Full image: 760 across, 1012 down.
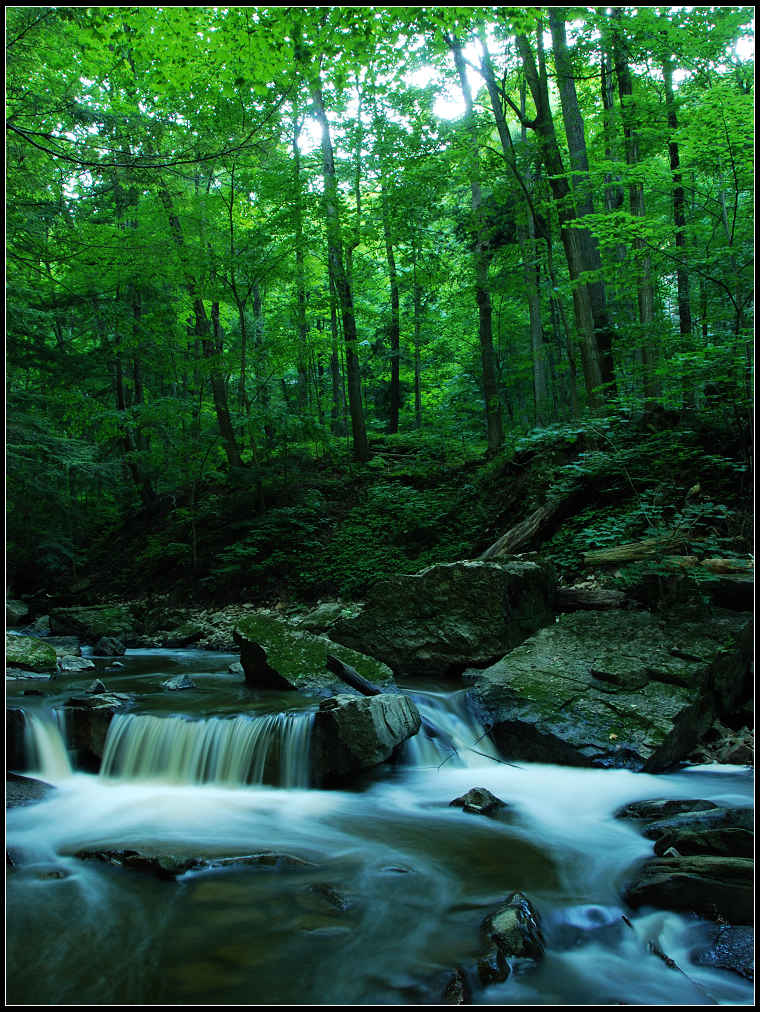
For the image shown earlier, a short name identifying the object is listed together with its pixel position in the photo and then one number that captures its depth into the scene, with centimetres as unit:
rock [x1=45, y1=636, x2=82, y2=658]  1060
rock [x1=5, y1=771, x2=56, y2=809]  513
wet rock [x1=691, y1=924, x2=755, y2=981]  295
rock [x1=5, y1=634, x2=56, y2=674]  909
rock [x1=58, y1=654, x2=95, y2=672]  949
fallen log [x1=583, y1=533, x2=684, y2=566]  697
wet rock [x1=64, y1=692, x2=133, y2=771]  601
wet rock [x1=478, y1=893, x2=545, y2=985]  296
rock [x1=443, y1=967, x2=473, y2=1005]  281
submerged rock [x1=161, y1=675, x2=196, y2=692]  771
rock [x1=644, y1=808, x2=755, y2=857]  360
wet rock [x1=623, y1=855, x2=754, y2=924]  325
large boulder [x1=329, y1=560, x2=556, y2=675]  771
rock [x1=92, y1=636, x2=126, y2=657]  1064
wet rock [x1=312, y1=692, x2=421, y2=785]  543
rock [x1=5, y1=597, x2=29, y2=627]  1349
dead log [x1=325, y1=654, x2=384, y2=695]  680
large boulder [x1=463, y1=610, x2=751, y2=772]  536
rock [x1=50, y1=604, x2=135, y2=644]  1186
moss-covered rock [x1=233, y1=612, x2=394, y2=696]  736
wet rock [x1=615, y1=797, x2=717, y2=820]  446
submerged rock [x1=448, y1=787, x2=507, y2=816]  488
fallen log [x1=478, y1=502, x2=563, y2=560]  943
